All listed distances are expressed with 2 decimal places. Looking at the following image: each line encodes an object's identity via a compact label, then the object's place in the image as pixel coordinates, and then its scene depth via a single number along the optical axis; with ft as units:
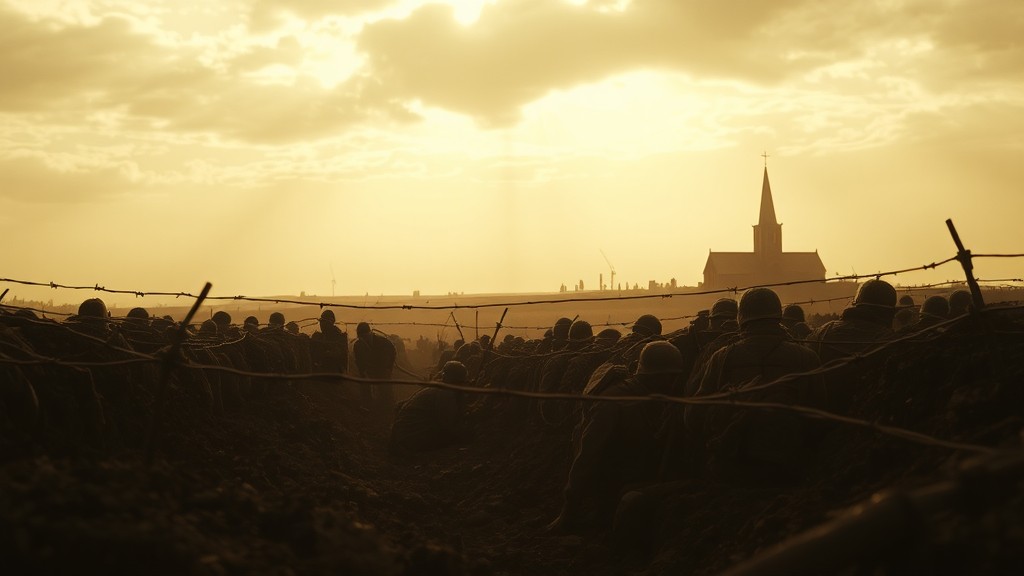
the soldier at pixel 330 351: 85.87
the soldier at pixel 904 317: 48.42
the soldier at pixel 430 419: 55.62
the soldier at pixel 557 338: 63.52
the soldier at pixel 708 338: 38.11
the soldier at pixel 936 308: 44.51
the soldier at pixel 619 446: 32.78
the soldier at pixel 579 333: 59.88
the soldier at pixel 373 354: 78.89
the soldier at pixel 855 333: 30.67
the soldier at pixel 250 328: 63.45
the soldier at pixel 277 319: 95.81
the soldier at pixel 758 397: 27.68
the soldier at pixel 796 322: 42.39
